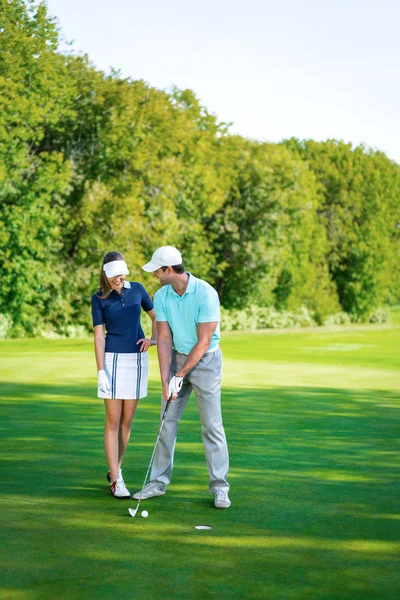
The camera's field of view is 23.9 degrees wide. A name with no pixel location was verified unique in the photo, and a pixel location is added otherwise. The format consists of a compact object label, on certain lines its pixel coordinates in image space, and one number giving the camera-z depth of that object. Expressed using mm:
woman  7652
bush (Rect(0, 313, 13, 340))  31609
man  7281
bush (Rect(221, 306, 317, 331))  42984
